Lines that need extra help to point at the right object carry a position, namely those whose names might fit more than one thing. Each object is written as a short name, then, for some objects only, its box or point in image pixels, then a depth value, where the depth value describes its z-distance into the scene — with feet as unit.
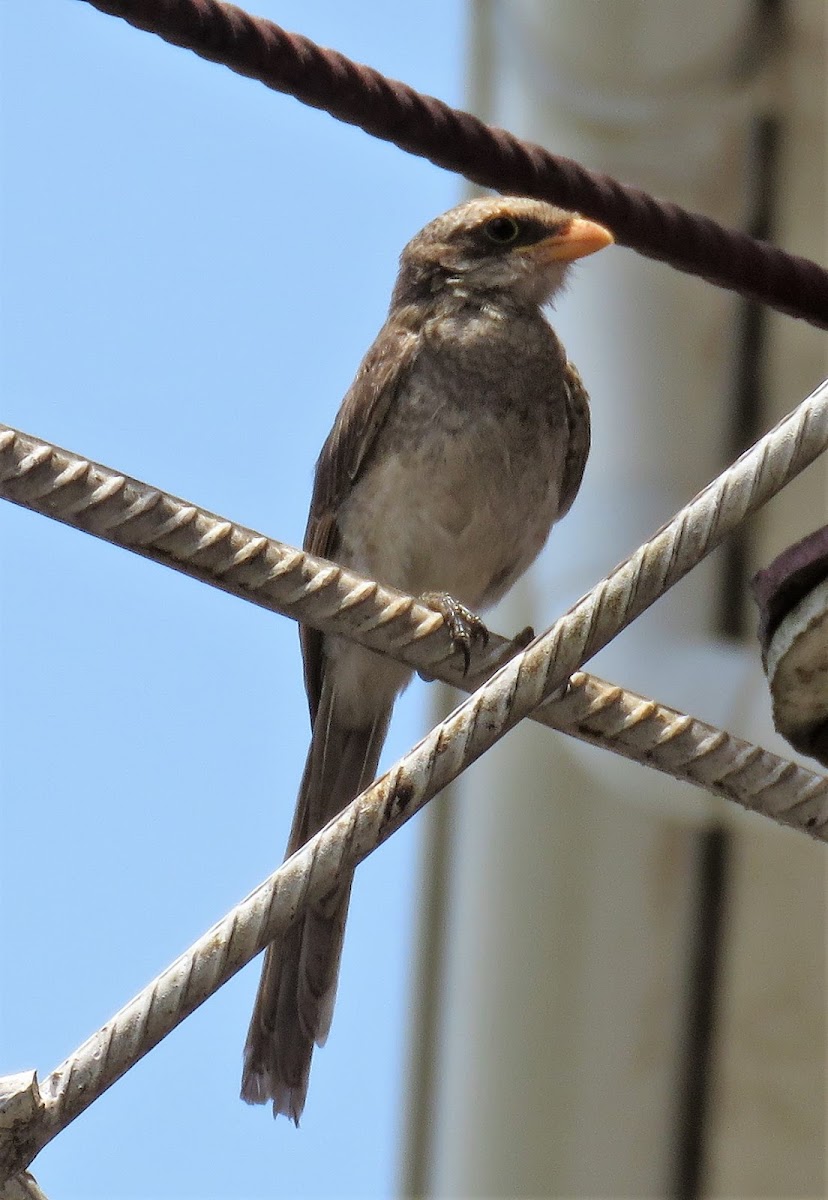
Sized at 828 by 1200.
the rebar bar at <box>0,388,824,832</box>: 14.40
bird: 25.30
